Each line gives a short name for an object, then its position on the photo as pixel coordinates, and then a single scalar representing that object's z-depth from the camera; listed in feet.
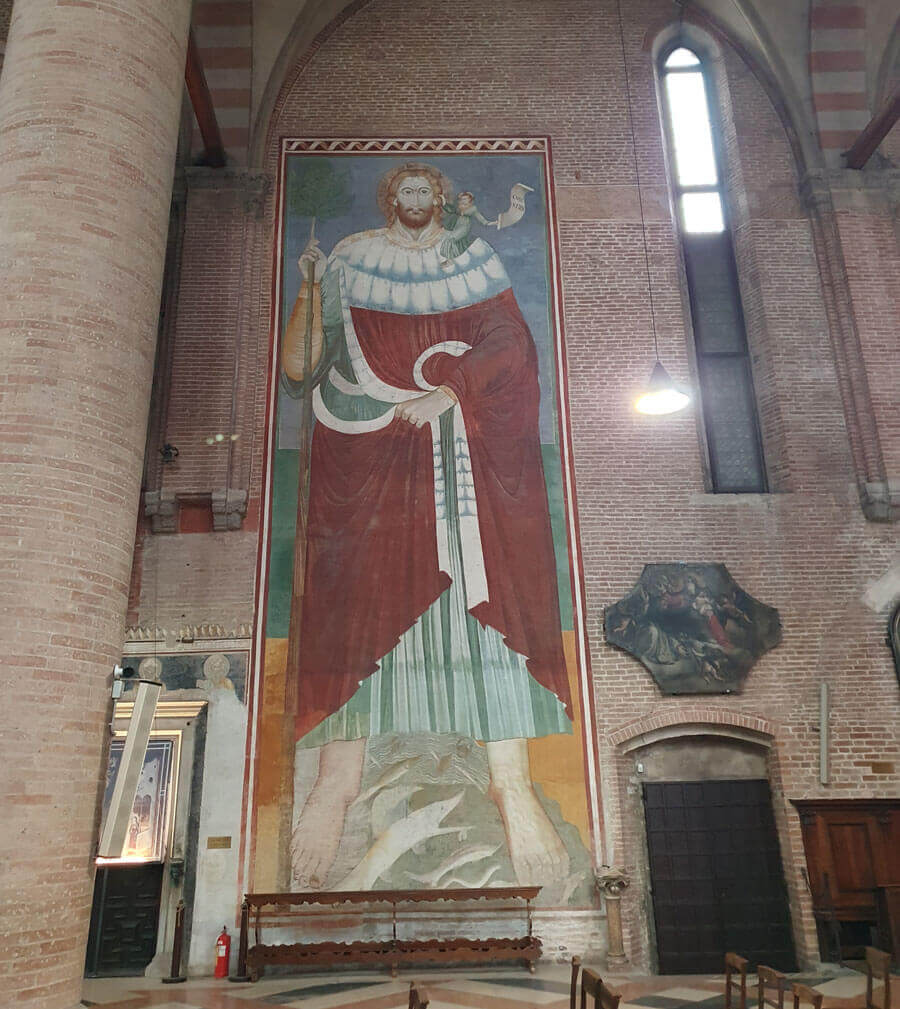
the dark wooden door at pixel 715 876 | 28.73
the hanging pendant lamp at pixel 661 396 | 27.27
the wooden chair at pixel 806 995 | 13.74
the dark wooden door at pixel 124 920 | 28.60
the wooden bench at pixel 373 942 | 27.17
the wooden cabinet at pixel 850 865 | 28.71
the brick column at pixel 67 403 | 19.39
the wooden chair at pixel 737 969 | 17.17
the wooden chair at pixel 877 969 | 17.10
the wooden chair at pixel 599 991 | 13.64
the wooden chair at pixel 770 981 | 15.72
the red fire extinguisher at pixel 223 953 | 27.48
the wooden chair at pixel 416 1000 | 13.21
